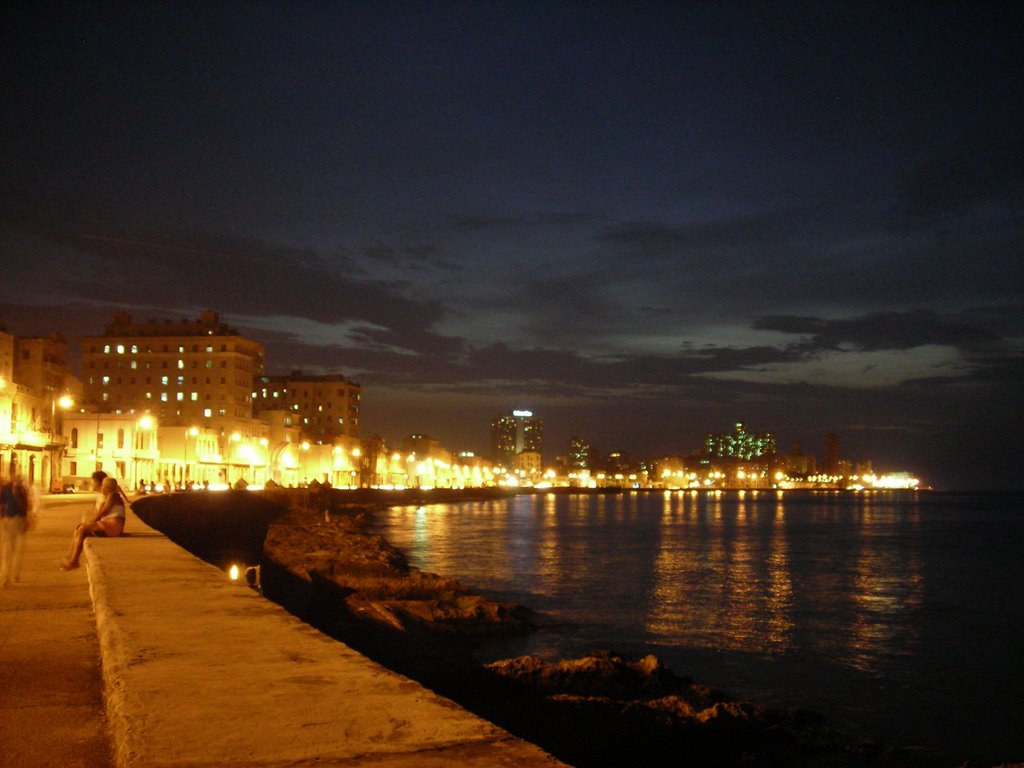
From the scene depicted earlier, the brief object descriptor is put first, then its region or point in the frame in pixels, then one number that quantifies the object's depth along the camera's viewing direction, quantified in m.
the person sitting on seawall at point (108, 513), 17.41
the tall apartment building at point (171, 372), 134.75
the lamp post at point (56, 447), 69.12
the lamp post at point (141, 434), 79.74
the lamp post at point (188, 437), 99.62
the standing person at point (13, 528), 14.09
